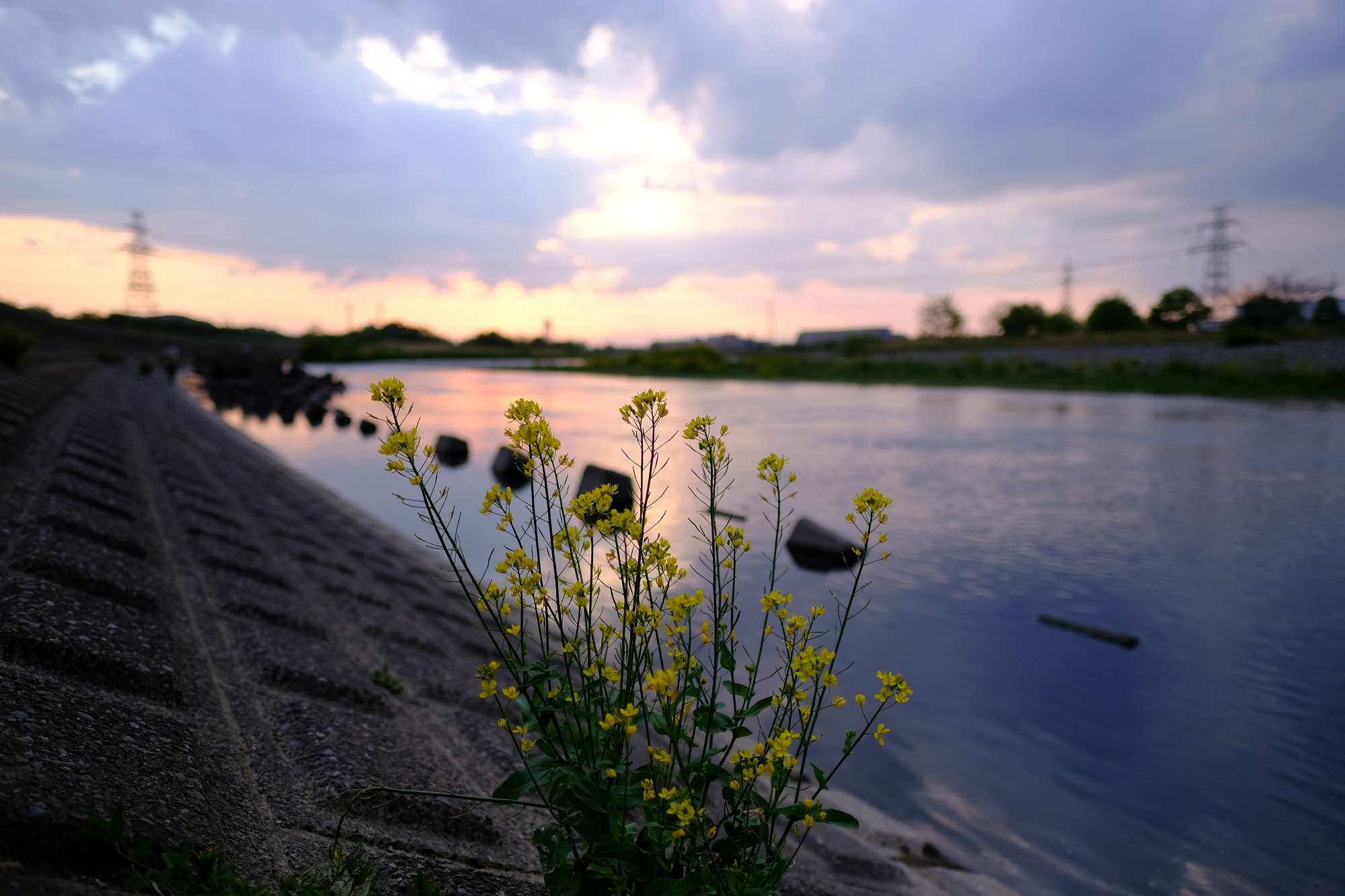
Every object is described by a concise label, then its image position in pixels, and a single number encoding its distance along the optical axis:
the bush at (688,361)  76.88
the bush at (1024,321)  96.75
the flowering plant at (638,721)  2.33
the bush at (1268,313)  60.47
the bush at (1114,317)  86.25
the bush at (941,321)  115.88
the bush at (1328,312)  58.64
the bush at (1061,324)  93.12
